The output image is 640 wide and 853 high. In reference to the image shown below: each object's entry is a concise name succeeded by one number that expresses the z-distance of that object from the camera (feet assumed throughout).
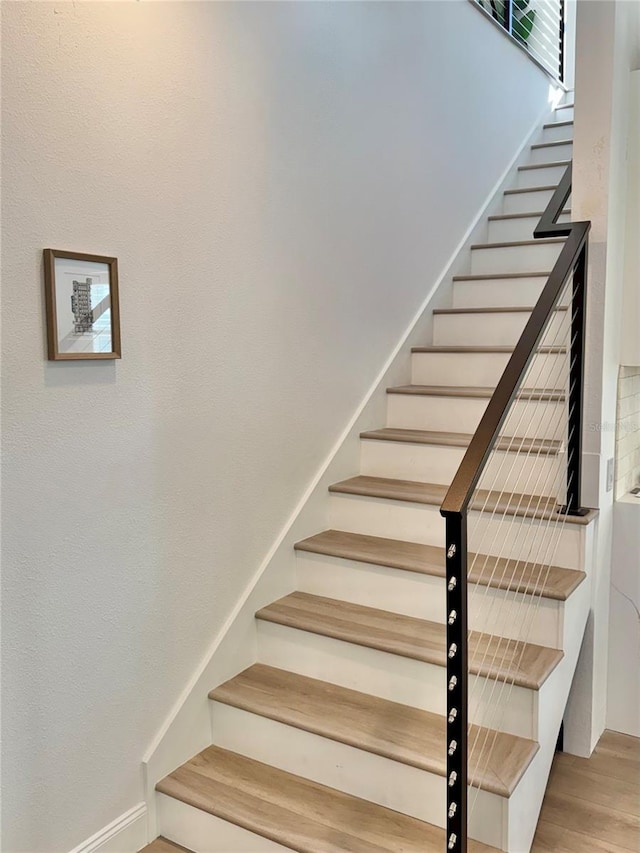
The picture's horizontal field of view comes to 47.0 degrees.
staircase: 6.52
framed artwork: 5.91
